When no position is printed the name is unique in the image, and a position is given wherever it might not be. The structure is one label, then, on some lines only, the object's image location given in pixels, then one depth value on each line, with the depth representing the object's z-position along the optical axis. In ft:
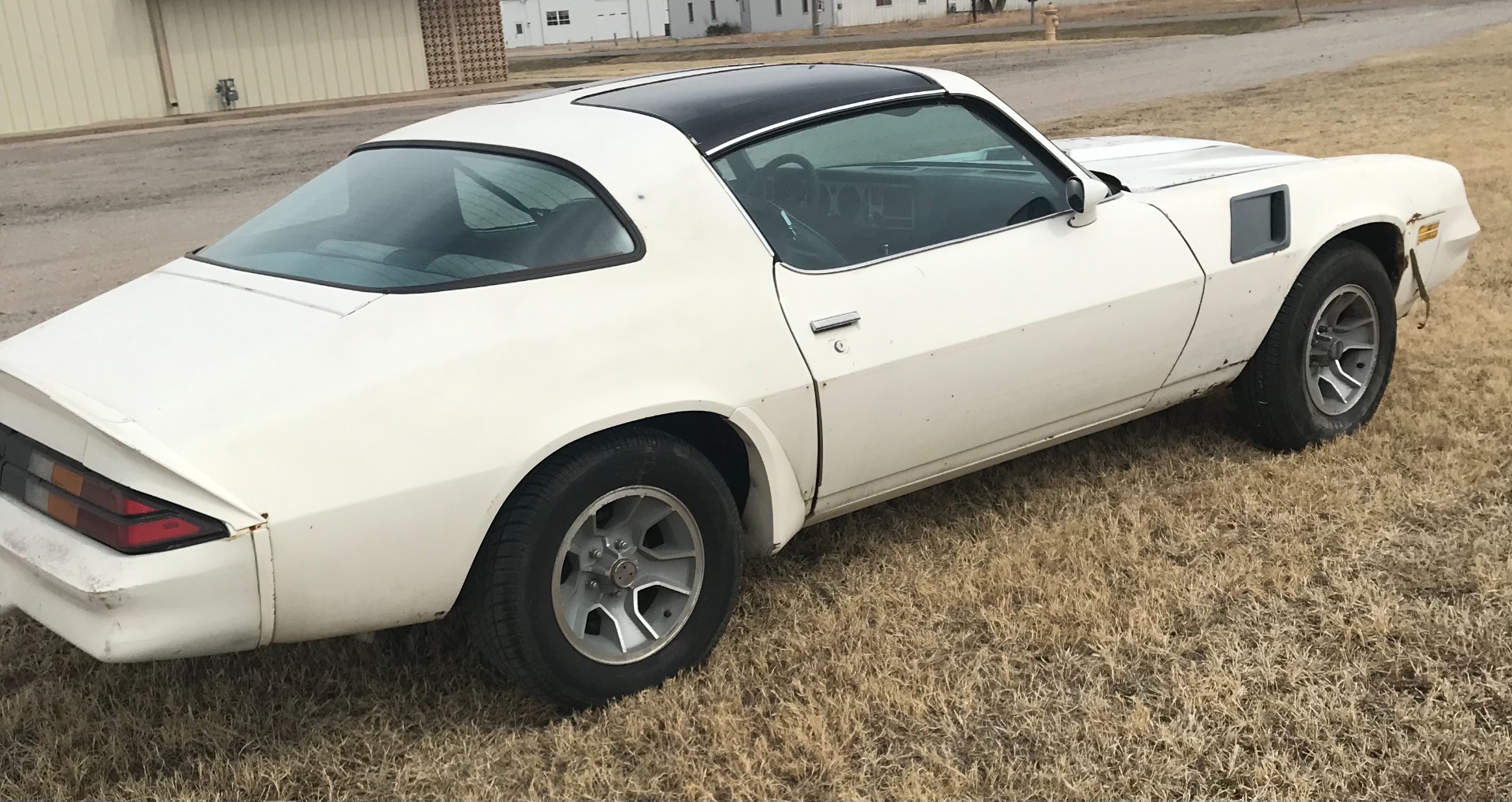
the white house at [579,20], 249.34
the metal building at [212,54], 68.13
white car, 8.07
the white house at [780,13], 204.33
